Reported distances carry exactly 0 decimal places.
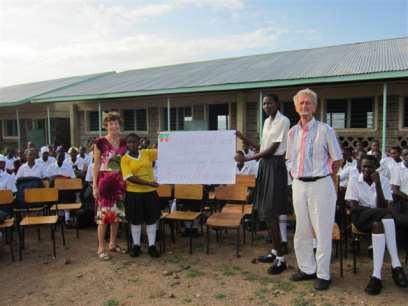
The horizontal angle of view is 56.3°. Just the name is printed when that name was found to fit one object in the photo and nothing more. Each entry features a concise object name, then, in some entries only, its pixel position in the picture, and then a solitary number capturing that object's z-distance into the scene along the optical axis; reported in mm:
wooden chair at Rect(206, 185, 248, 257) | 5055
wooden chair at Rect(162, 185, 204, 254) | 5551
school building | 10465
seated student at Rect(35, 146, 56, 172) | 7641
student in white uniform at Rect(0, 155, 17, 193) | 6062
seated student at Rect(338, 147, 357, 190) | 6055
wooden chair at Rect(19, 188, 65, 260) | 5576
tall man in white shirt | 3641
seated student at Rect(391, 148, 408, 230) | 5531
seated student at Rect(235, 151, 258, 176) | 7457
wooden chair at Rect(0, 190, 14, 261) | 5195
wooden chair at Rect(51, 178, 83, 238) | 6438
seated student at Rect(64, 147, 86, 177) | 9229
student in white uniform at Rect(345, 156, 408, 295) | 3783
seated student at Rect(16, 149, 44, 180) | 6898
